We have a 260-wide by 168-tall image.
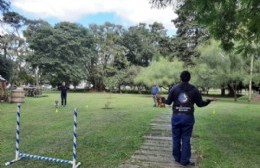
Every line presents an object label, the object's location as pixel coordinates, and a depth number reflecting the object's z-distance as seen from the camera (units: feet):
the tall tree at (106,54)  220.64
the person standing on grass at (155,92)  78.23
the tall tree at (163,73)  156.25
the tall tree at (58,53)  199.52
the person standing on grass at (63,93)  80.48
